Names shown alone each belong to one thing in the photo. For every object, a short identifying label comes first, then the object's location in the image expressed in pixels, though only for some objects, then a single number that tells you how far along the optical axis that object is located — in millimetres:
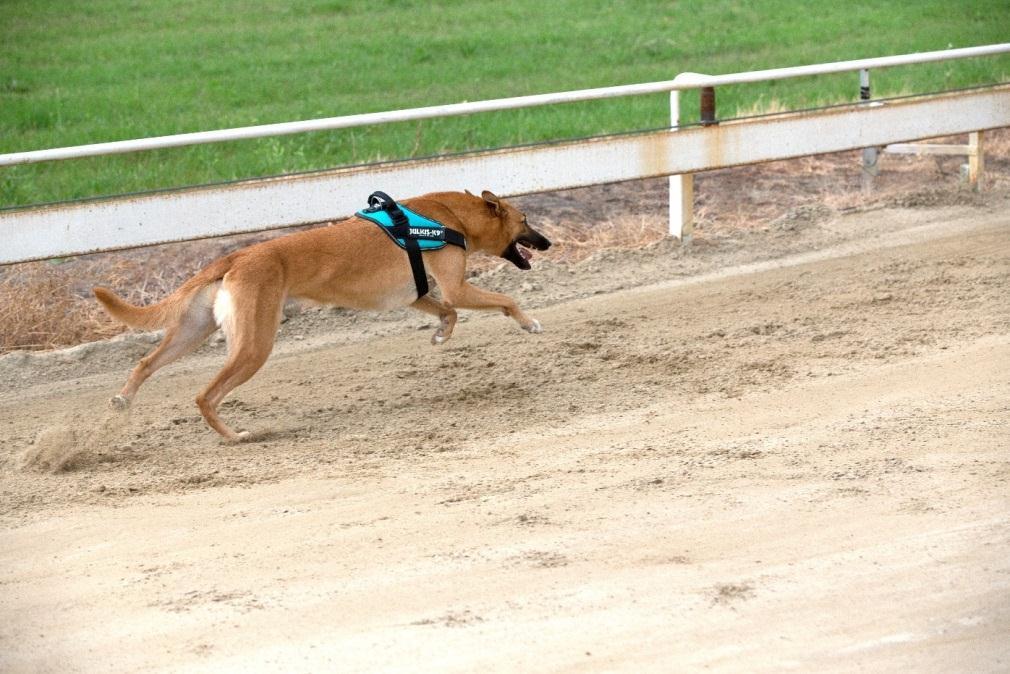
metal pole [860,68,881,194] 20469
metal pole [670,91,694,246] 17453
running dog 12281
